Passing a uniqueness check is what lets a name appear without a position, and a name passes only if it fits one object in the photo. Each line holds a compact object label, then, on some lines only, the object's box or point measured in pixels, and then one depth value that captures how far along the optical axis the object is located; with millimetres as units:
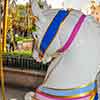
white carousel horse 1813
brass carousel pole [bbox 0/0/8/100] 3737
